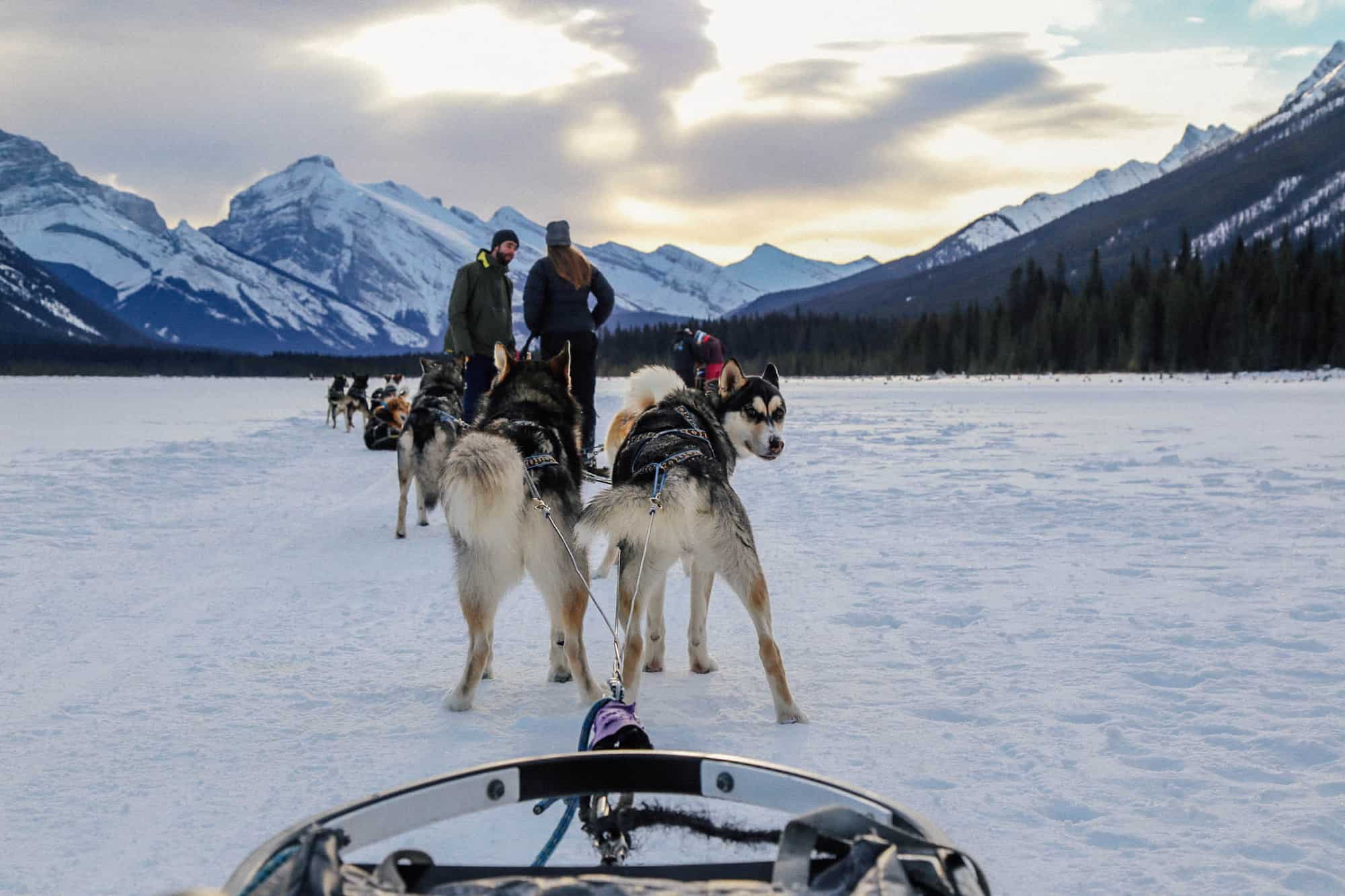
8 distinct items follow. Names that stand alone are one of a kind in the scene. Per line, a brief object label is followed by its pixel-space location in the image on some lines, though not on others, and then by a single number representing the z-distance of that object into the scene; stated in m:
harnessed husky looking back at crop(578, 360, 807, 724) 4.02
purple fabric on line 2.21
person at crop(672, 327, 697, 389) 11.56
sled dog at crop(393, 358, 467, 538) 9.34
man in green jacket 9.92
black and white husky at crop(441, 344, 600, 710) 4.07
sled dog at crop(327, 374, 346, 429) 23.78
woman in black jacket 9.09
